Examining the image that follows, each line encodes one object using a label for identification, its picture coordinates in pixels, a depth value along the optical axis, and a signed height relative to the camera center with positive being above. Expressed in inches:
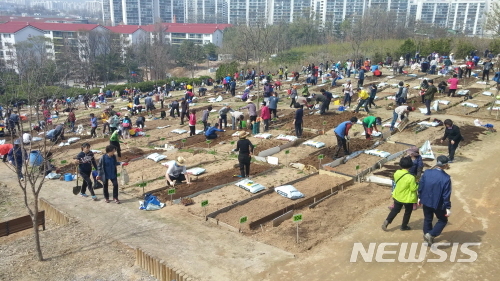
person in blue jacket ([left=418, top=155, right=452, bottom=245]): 246.2 -98.2
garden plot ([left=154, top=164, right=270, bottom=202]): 387.2 -154.4
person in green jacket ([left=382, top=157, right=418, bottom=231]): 265.1 -101.0
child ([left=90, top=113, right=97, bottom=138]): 725.9 -178.9
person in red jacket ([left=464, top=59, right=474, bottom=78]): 961.1 -93.5
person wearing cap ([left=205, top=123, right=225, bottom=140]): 607.5 -158.6
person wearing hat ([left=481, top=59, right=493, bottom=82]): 884.7 -87.2
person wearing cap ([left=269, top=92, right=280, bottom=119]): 653.9 -123.4
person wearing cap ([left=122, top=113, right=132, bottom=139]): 671.8 -168.8
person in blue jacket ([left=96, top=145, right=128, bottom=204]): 360.2 -123.5
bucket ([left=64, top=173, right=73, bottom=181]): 464.8 -169.8
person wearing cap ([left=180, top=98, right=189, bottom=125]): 738.0 -150.2
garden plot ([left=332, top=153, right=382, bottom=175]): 431.9 -146.0
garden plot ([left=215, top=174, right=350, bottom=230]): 327.3 -147.2
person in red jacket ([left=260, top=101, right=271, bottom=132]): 616.7 -133.3
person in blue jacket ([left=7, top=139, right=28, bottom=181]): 448.8 -144.7
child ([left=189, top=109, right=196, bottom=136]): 640.4 -152.6
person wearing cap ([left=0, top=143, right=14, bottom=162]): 562.6 -172.7
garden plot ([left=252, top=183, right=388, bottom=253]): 284.3 -142.5
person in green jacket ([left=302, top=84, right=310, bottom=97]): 810.8 -132.5
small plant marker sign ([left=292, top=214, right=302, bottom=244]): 279.1 -125.2
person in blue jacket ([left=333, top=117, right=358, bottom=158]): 458.0 -116.4
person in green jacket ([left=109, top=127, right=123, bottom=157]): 518.0 -148.4
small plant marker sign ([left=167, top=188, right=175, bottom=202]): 364.2 -143.6
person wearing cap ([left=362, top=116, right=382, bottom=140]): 506.3 -118.7
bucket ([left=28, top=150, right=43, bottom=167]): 464.6 -153.2
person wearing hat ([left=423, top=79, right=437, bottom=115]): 637.9 -104.4
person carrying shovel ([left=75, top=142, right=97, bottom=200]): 371.9 -124.7
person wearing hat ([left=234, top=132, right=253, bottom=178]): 402.9 -123.6
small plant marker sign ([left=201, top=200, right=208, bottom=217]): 331.6 -142.7
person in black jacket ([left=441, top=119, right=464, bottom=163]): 412.8 -103.7
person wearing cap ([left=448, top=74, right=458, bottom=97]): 760.3 -108.5
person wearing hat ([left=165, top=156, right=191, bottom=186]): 407.2 -145.7
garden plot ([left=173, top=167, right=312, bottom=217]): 354.0 -151.6
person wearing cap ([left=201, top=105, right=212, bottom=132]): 656.4 -146.0
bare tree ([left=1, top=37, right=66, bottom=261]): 278.7 -146.9
